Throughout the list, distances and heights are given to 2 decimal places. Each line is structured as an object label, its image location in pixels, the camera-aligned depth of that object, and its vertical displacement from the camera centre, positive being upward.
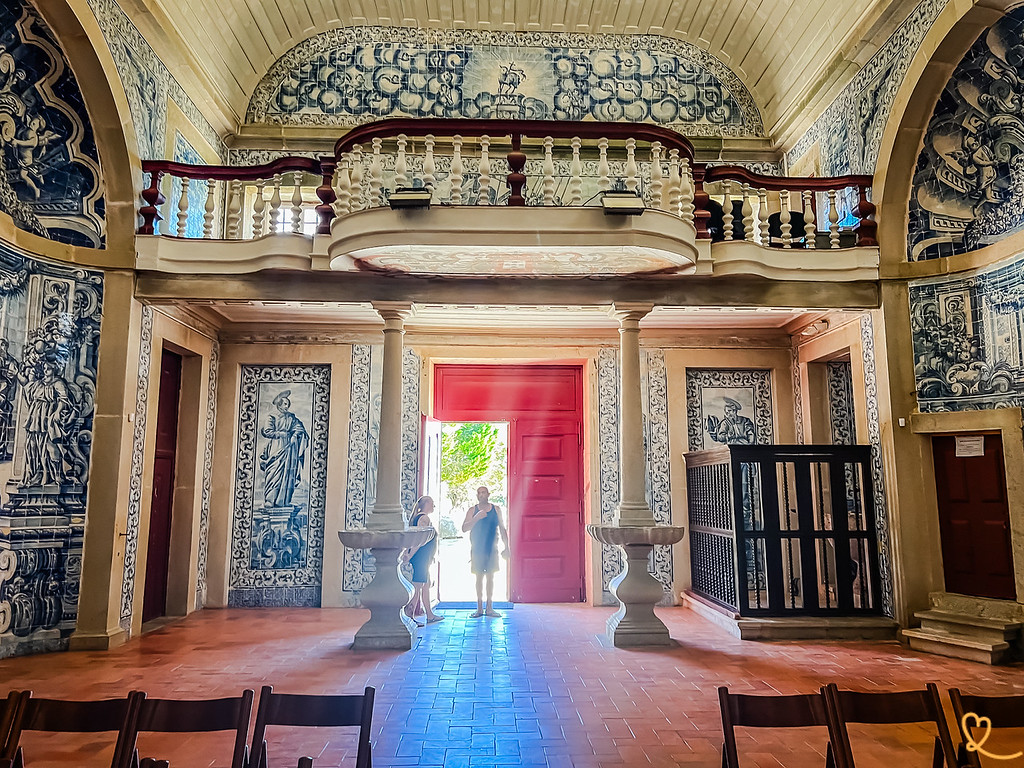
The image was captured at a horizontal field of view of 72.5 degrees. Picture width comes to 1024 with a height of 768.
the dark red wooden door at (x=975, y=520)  6.23 -0.39
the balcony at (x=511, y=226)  6.05 +2.29
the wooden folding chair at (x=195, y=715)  2.48 -0.84
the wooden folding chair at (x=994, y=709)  2.50 -0.83
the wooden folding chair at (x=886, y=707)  2.54 -0.84
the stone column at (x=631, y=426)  6.87 +0.52
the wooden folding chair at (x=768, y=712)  2.57 -0.86
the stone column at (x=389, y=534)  6.43 -0.52
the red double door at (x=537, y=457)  9.28 +0.29
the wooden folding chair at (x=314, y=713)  2.54 -0.85
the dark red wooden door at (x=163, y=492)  7.79 -0.15
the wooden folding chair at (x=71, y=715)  2.48 -0.84
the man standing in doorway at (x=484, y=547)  7.99 -0.78
